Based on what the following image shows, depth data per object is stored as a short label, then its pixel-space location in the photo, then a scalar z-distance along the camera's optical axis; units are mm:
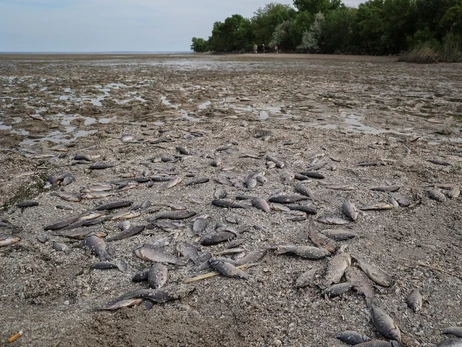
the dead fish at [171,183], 4756
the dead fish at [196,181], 4816
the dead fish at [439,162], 5359
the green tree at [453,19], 34050
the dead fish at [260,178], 4812
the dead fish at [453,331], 2309
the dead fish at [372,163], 5383
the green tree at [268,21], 79812
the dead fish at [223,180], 4811
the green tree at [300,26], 62253
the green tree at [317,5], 71562
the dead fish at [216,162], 5504
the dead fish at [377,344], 2217
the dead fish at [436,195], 4231
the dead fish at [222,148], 6250
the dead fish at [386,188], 4504
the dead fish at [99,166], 5469
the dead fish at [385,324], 2307
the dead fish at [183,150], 6109
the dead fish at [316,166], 5303
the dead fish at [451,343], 2206
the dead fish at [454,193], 4300
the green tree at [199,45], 130850
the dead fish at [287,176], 4863
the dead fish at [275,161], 5406
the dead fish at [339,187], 4562
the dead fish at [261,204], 4031
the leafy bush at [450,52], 28312
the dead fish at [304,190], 4365
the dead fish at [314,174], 4949
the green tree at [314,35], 56556
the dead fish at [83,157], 5824
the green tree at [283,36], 67938
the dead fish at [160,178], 4949
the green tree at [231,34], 93812
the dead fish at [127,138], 6965
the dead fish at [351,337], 2297
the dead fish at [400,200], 4176
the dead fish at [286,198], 4199
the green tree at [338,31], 52062
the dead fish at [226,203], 4109
